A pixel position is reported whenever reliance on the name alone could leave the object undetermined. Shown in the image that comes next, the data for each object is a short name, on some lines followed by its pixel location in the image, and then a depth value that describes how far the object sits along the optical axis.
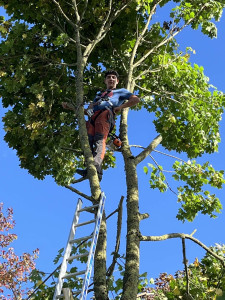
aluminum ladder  4.50
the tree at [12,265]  15.56
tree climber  6.72
